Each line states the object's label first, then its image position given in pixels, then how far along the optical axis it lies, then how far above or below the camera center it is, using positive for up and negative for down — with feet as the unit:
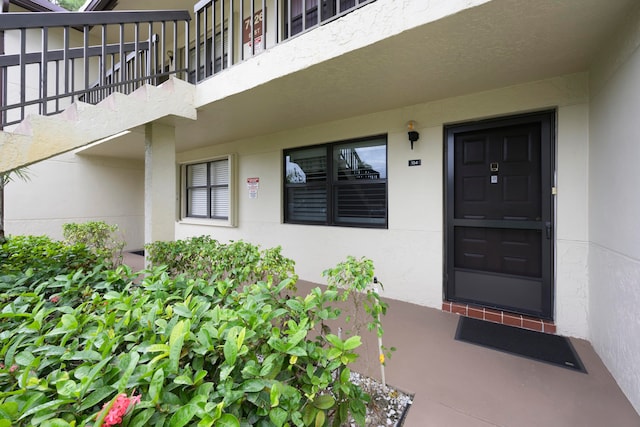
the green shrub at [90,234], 15.46 -1.31
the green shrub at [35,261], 5.58 -1.33
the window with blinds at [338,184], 12.32 +1.39
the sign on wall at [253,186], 15.97 +1.50
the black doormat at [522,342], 7.41 -3.95
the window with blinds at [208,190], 18.33 +1.54
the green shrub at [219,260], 7.18 -1.44
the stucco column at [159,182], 10.93 +1.21
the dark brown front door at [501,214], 9.07 -0.07
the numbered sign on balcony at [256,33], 13.67 +9.25
